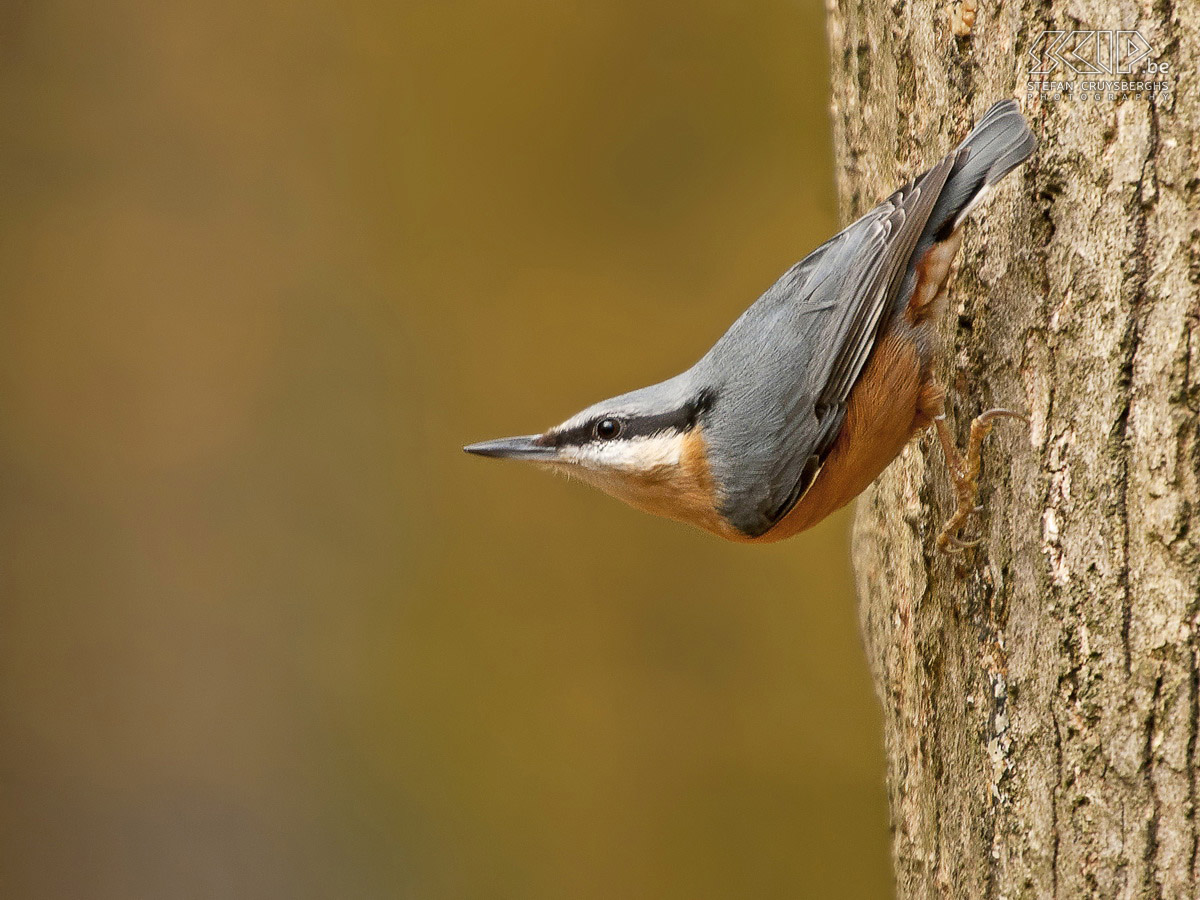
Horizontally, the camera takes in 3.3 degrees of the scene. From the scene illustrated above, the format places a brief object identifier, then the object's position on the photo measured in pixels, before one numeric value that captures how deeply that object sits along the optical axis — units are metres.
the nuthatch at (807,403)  4.09
